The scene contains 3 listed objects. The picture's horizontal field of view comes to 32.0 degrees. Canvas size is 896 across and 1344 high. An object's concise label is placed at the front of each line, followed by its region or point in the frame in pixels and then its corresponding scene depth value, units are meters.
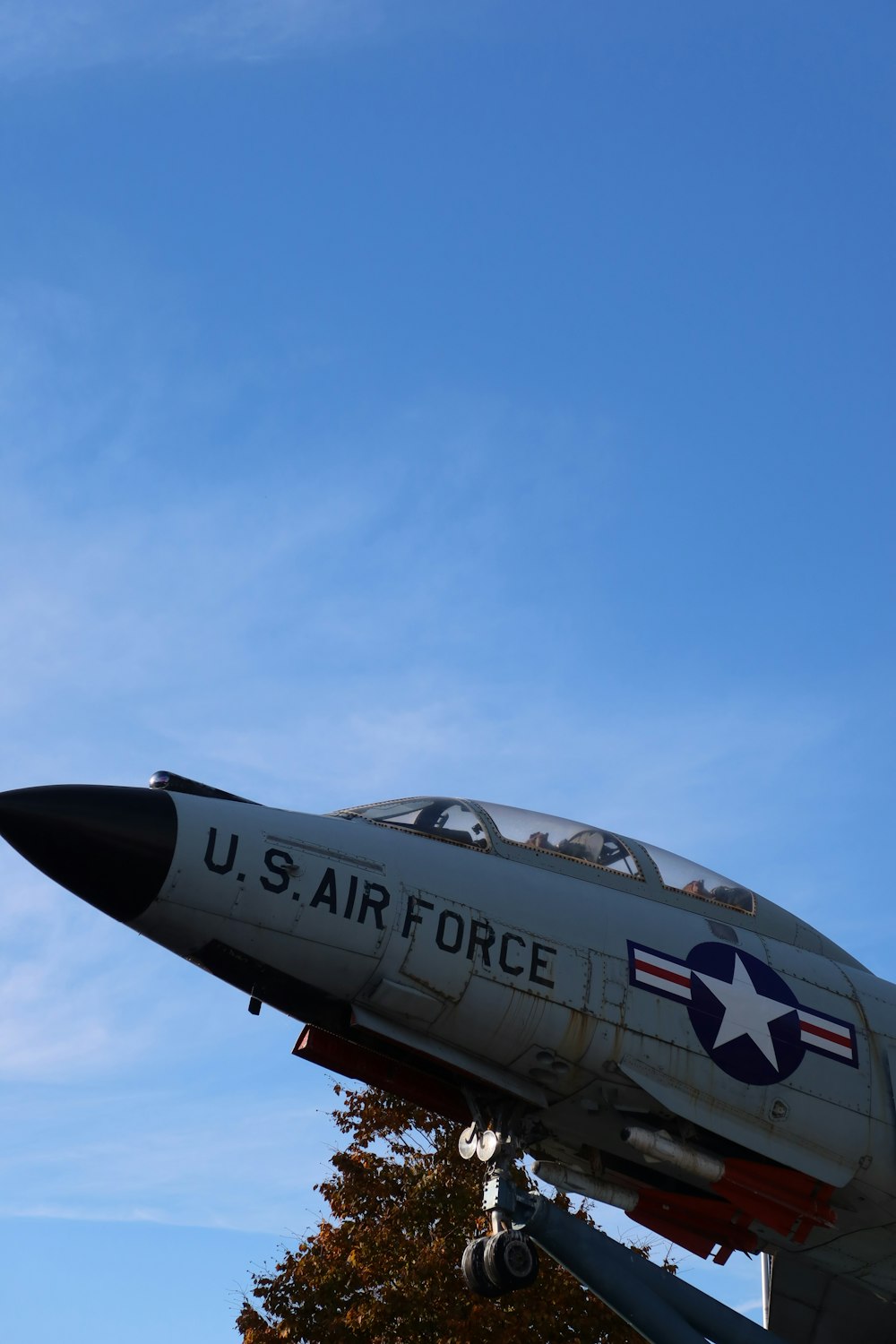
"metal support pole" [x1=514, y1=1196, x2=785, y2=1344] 11.03
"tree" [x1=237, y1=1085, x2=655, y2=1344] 20.89
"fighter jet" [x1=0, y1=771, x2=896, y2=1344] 10.79
